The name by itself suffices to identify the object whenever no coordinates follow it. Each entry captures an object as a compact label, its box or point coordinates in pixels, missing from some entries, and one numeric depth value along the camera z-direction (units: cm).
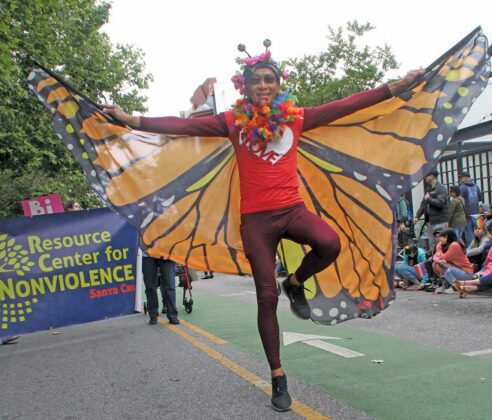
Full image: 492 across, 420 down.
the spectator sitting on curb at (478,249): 1039
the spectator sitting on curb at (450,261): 1011
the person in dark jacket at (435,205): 1157
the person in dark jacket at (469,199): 1294
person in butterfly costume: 411
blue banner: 752
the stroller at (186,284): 963
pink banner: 1098
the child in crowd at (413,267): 1138
